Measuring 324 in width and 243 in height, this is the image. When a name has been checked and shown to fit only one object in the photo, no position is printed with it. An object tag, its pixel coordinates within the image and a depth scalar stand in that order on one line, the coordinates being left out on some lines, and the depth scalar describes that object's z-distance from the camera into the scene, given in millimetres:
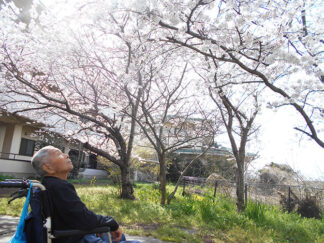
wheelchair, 1691
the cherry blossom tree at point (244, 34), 3939
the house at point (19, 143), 12173
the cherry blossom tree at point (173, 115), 7598
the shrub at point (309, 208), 7411
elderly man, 1768
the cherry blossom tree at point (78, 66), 6423
